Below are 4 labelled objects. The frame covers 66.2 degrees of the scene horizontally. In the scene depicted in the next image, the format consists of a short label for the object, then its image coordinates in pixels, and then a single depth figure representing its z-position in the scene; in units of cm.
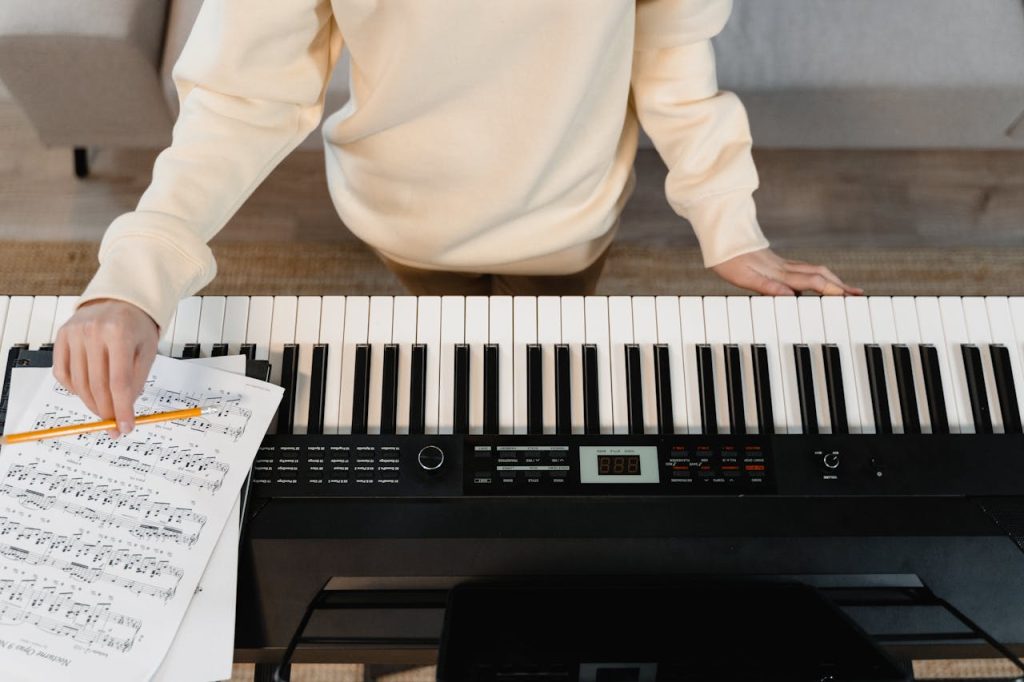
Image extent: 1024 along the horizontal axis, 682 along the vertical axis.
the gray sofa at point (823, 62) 168
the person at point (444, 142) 81
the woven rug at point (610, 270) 190
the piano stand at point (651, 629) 75
